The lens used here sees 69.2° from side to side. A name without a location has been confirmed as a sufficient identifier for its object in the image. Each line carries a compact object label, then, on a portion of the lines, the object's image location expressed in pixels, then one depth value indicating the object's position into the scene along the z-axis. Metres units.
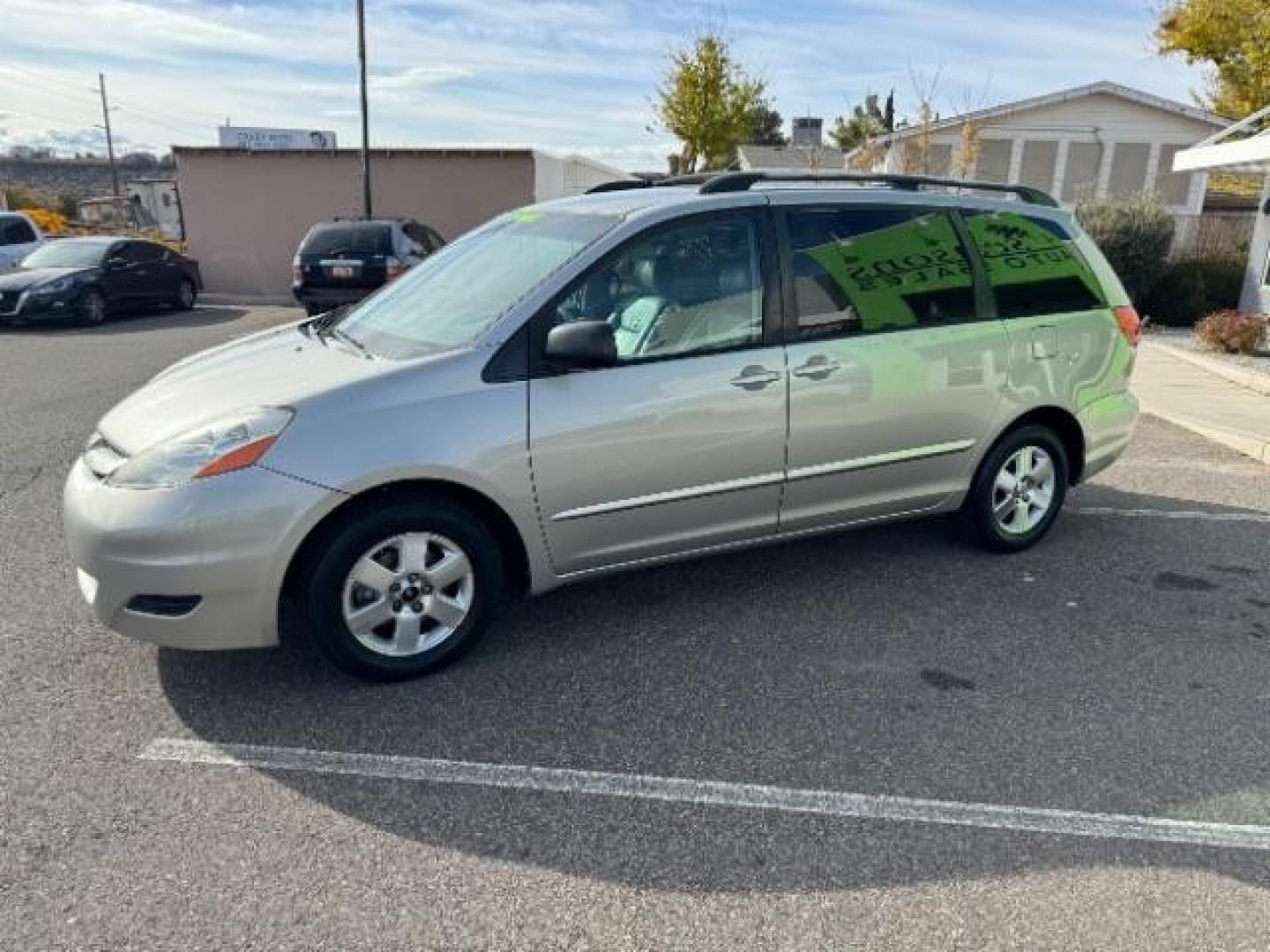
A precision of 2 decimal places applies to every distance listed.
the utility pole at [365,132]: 18.05
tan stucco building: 19.50
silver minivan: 3.11
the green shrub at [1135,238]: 14.12
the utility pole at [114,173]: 53.03
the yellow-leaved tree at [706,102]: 27.53
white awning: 11.70
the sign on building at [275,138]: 24.39
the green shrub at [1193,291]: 14.54
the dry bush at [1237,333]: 11.52
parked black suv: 12.83
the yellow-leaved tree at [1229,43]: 17.34
